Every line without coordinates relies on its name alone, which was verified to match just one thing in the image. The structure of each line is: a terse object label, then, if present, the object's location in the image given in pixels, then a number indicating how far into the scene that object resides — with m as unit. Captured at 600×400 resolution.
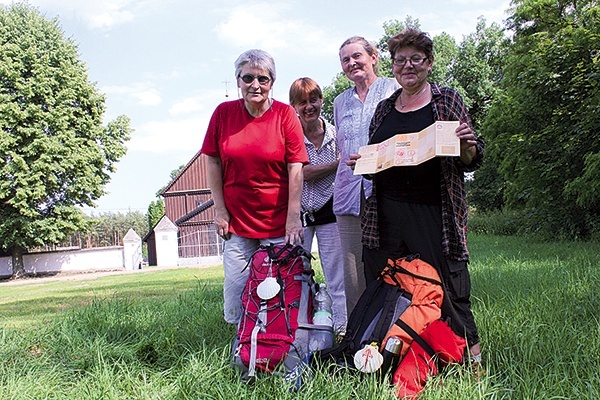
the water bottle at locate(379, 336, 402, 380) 2.61
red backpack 2.89
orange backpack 2.64
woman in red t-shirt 3.31
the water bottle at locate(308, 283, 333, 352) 3.02
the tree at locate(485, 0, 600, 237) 10.42
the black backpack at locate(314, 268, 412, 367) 2.71
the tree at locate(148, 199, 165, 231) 60.16
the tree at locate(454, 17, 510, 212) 36.25
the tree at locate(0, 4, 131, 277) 28.06
